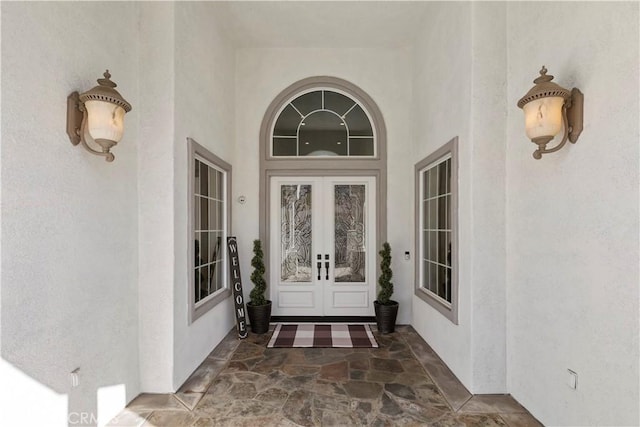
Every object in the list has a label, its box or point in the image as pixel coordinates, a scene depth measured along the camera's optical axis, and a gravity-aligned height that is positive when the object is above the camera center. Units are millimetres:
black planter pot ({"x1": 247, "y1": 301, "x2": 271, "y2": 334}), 4488 -1375
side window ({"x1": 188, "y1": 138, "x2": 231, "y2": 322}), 3256 -127
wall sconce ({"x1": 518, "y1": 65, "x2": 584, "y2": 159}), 2123 +686
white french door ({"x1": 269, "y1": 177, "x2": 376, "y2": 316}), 5023 -508
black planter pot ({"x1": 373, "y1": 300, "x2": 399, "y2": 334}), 4512 -1380
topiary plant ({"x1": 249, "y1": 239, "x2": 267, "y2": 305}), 4570 -850
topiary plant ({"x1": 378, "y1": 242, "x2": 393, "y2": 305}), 4594 -858
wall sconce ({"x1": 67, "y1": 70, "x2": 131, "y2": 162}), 2098 +643
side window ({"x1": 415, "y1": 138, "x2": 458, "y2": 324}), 3250 -157
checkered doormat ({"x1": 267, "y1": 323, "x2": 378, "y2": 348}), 4094 -1577
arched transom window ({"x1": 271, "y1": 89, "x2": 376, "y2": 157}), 5043 +1364
